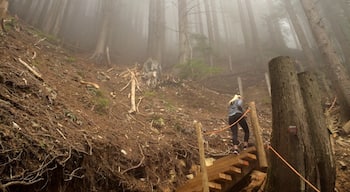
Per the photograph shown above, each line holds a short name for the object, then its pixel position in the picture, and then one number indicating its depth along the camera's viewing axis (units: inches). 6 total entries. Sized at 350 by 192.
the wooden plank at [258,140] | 231.6
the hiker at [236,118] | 294.0
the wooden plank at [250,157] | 242.1
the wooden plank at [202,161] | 208.1
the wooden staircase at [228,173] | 231.9
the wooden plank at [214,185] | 227.2
